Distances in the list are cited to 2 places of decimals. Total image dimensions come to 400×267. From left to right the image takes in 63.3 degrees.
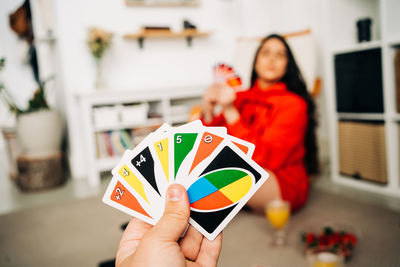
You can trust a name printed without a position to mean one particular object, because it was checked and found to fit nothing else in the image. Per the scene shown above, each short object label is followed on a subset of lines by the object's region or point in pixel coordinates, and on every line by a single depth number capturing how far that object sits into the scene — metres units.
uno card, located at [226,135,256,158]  0.54
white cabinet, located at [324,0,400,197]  2.09
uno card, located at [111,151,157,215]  0.56
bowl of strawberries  1.17
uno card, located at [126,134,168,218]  0.55
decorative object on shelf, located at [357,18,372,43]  2.31
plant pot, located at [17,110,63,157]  2.98
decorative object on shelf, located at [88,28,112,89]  3.02
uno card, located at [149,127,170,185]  0.55
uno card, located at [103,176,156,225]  0.56
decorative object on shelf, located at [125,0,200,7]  3.36
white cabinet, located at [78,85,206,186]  2.97
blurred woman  1.78
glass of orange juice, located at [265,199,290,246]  1.49
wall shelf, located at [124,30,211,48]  3.27
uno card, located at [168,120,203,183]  0.53
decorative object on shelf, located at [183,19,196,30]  3.47
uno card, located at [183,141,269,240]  0.54
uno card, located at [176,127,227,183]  0.53
